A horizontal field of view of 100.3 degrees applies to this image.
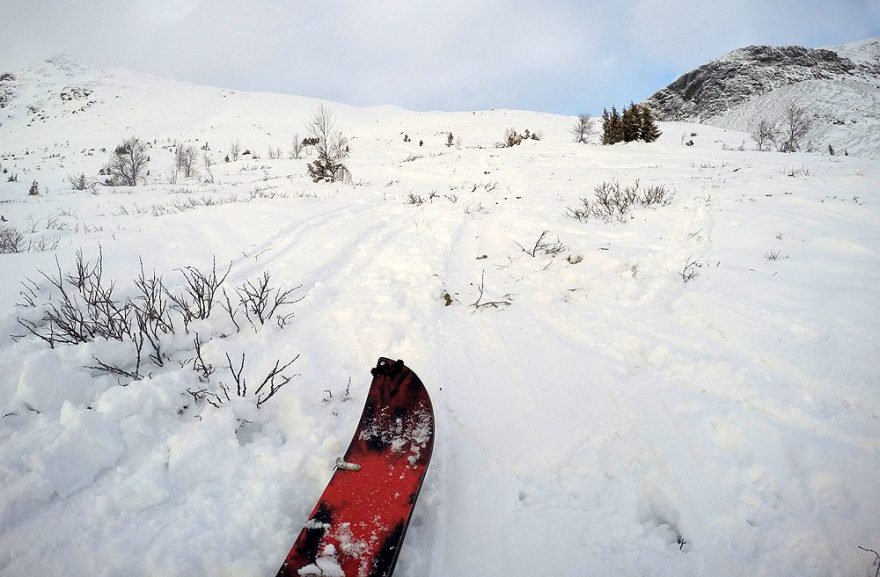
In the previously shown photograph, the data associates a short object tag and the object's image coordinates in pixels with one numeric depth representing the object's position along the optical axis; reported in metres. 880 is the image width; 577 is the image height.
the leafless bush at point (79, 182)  12.02
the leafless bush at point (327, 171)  10.71
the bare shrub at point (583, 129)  19.00
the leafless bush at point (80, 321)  2.52
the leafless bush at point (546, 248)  4.46
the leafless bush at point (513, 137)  17.27
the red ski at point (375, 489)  1.54
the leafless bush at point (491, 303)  3.51
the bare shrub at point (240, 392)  2.17
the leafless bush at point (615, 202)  5.61
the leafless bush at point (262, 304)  3.06
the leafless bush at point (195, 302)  2.94
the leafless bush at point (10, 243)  4.57
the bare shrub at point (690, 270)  3.54
